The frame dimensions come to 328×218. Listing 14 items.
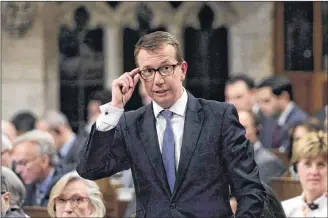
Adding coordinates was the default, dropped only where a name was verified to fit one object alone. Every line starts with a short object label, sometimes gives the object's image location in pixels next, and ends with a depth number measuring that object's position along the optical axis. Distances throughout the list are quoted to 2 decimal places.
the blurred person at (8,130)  18.40
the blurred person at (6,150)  14.49
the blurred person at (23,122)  22.24
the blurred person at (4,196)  10.38
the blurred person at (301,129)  16.44
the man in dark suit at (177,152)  7.75
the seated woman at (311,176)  12.18
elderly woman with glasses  11.08
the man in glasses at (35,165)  15.32
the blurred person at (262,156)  14.70
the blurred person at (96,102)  19.13
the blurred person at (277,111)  19.63
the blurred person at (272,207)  9.19
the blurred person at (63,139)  19.02
